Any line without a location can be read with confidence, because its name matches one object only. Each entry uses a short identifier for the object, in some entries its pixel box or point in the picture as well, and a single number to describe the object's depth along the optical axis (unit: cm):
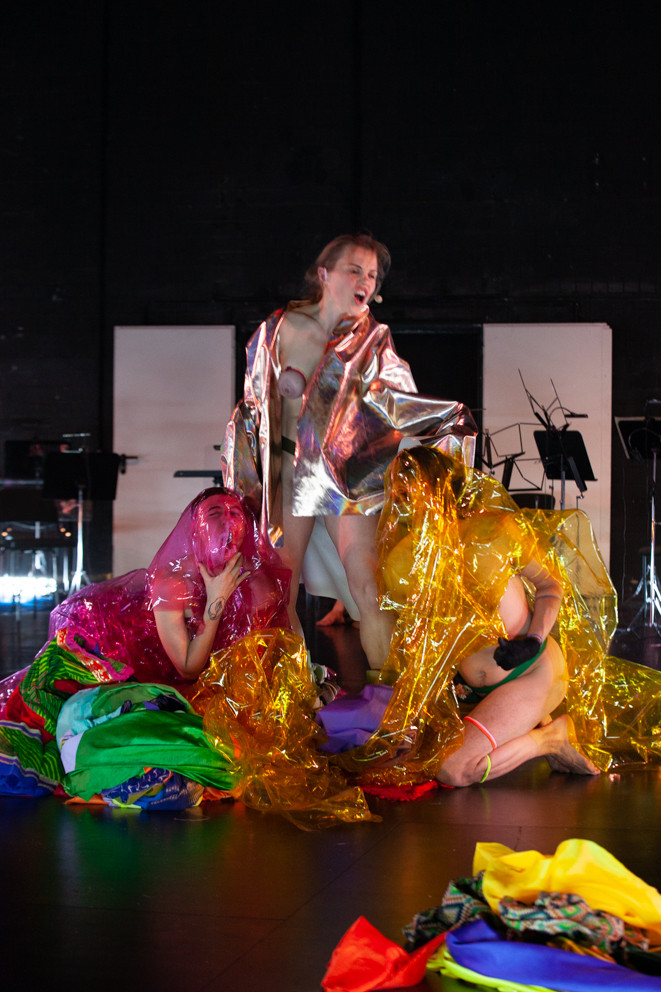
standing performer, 301
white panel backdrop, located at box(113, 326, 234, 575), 779
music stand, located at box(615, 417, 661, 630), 560
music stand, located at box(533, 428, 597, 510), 580
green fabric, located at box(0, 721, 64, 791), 231
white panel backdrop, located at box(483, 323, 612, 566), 746
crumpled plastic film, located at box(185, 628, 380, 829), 215
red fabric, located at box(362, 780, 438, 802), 228
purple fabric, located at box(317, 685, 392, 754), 242
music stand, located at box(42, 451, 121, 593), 648
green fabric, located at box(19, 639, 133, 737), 240
